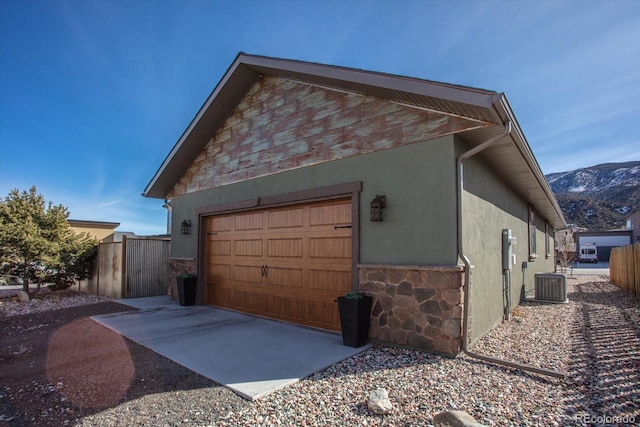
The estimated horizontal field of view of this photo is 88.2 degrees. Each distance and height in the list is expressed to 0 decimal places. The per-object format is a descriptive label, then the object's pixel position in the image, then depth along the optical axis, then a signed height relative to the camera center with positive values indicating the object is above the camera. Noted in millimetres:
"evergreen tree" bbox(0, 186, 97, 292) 9599 -339
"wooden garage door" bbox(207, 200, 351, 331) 5859 -585
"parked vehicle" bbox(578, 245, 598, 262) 36719 -2081
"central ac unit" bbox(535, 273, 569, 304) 9117 -1503
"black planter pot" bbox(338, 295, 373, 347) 4906 -1287
